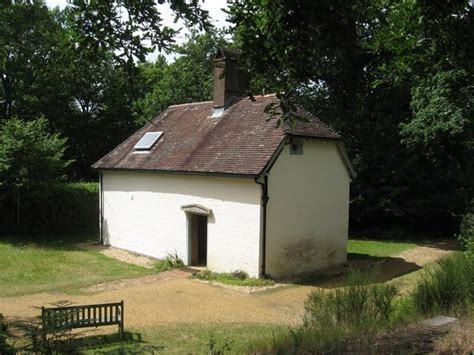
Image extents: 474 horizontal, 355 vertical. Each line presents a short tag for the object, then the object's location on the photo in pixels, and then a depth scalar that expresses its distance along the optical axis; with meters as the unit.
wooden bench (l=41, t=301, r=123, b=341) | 8.87
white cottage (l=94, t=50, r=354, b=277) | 16.75
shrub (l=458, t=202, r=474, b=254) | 11.67
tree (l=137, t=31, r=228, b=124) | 35.62
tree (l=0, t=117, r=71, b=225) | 22.39
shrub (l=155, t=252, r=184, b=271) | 18.61
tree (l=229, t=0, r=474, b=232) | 6.46
